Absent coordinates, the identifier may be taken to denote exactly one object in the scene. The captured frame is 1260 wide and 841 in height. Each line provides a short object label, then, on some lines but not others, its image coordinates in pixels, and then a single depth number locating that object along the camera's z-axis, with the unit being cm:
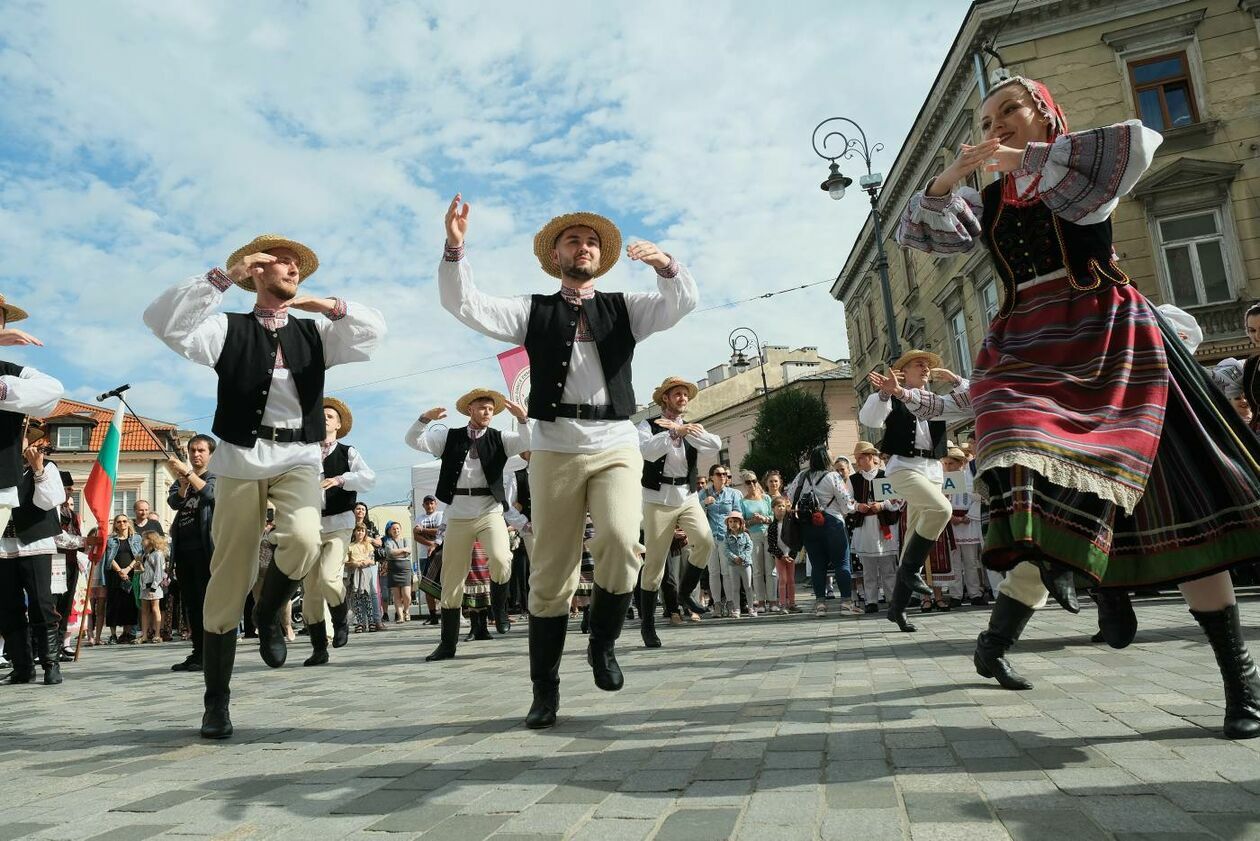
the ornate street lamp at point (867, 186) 1864
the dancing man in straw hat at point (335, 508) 826
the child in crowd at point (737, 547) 1197
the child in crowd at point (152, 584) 1525
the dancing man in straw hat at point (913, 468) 749
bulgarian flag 943
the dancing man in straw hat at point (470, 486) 786
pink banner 1739
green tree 4841
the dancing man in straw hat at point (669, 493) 803
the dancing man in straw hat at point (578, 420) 421
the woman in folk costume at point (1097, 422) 282
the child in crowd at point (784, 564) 1247
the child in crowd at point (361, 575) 1511
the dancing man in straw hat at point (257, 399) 415
